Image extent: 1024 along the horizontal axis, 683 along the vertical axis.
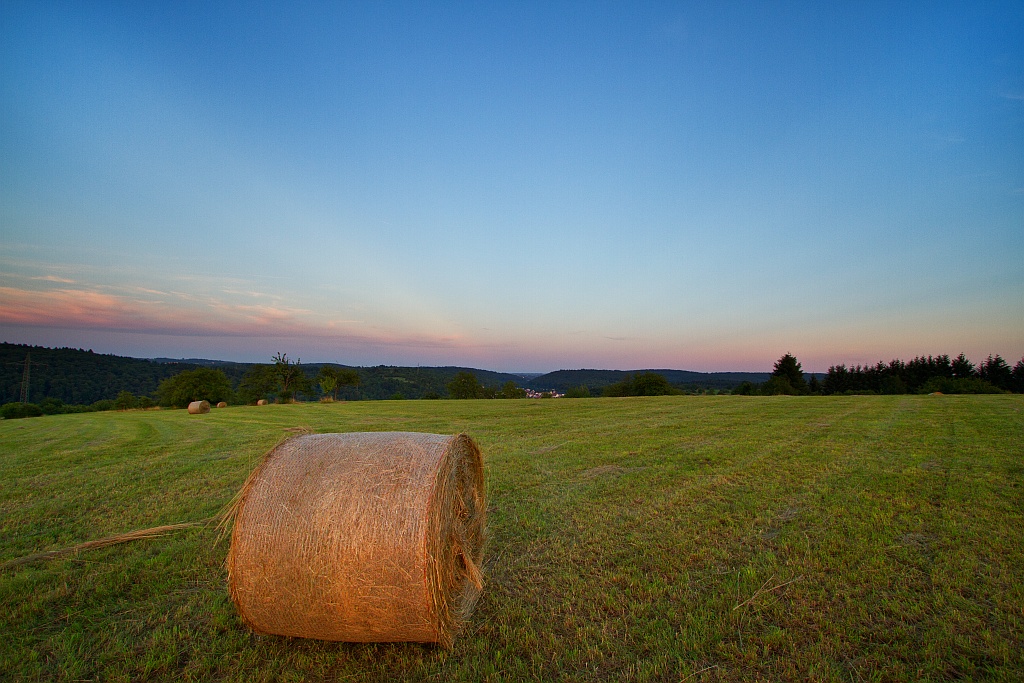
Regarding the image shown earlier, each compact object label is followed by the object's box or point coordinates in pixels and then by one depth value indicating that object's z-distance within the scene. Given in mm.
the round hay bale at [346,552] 3219
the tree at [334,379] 55500
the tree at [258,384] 58031
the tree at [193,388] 50406
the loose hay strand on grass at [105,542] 4809
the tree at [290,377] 57531
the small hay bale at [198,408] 30088
